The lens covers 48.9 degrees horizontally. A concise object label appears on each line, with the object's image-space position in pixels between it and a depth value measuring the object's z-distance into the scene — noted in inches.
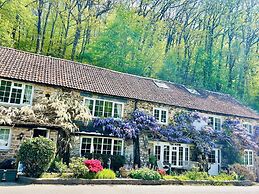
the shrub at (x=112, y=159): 747.4
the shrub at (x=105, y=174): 594.2
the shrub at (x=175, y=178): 680.4
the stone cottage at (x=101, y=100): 686.5
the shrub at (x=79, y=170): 573.6
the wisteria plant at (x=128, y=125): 776.3
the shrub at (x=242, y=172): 872.9
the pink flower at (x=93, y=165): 593.8
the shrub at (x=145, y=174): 642.2
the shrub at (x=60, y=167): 606.5
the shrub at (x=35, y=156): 544.1
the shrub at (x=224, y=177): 745.9
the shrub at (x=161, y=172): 692.9
